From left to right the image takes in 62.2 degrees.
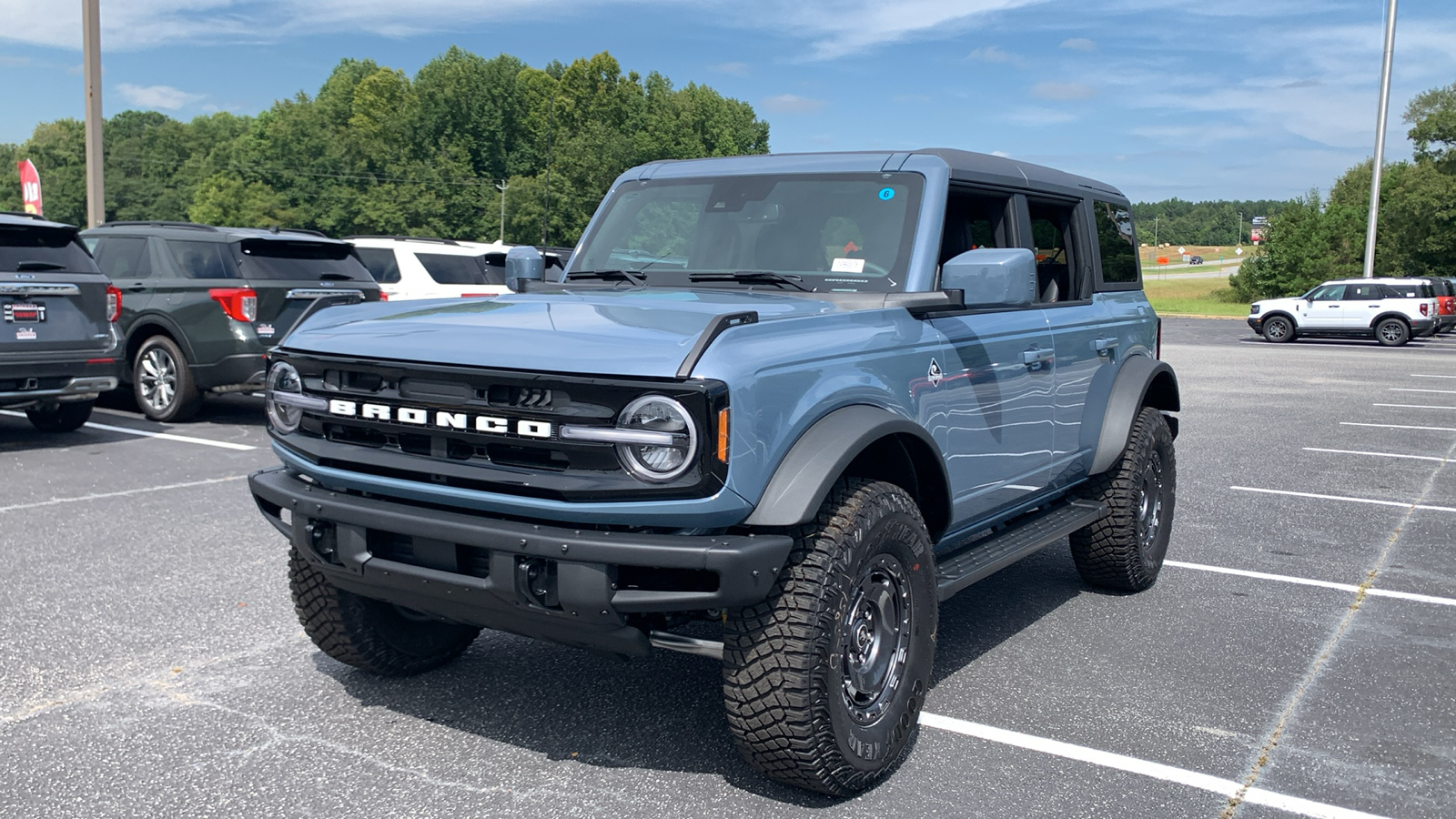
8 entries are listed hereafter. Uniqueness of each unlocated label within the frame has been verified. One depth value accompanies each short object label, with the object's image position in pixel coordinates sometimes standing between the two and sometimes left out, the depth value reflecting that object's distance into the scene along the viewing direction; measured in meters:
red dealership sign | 17.05
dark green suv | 11.13
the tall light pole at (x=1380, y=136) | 37.41
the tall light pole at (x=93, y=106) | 16.28
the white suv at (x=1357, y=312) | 30.75
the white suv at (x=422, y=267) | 14.28
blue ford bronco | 3.15
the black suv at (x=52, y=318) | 9.46
